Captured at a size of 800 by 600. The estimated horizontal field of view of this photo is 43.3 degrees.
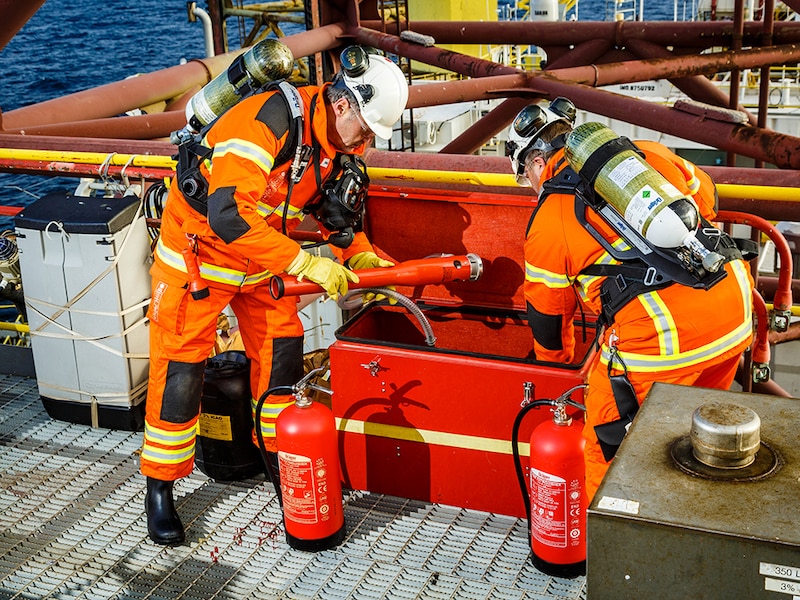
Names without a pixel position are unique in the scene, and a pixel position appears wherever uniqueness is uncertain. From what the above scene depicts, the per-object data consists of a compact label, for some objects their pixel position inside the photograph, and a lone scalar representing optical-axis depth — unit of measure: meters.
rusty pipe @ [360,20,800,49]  9.66
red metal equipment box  4.32
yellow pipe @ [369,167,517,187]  4.65
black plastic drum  4.77
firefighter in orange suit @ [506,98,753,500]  3.55
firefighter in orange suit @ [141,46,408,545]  4.09
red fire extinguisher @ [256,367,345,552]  4.09
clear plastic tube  4.42
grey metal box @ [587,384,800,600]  2.27
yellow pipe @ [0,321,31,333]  6.03
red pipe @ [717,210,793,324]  4.07
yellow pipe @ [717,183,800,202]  4.18
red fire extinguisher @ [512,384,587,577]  3.81
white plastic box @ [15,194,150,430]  5.08
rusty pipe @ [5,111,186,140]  6.80
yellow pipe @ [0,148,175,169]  5.36
